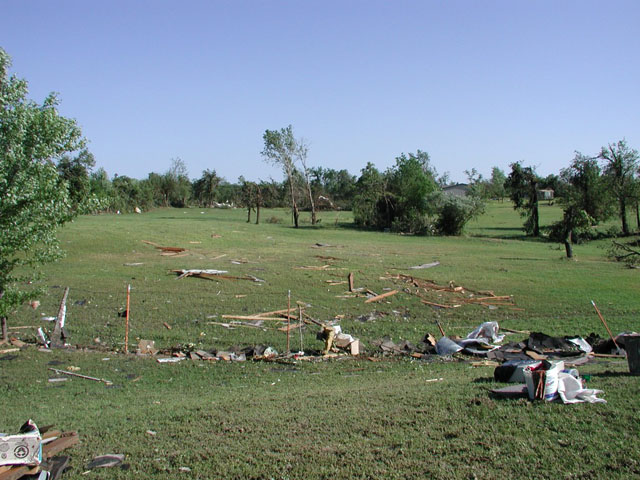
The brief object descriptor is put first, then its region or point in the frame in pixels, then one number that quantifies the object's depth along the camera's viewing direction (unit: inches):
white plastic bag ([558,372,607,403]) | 304.5
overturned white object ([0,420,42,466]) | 223.3
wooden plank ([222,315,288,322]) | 721.0
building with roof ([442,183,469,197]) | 4252.0
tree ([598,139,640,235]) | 2524.6
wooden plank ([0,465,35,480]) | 217.8
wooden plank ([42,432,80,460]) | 249.8
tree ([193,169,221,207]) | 4264.3
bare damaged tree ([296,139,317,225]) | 2682.1
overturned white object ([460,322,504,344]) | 629.6
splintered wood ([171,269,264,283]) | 976.3
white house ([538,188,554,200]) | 4420.3
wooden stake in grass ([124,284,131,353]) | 564.6
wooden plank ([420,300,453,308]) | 855.1
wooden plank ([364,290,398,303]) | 866.8
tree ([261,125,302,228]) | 2738.7
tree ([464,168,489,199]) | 2440.9
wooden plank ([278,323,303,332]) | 682.5
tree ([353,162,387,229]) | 2621.1
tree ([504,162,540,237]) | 2445.9
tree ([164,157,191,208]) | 4062.5
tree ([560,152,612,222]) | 2514.0
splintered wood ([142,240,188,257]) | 1246.6
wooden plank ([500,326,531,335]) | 692.1
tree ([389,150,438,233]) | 2401.6
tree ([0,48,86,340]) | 459.8
